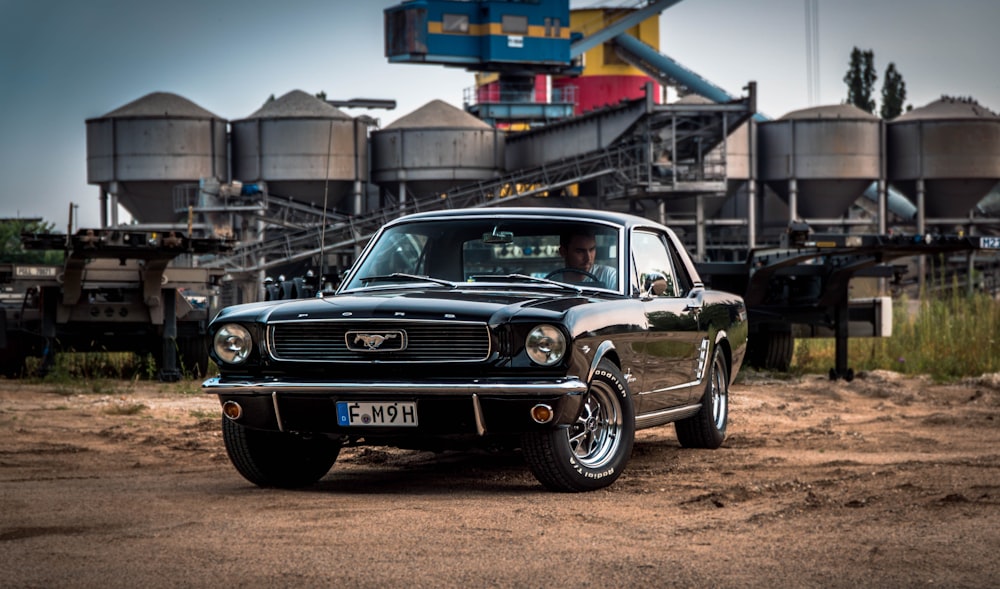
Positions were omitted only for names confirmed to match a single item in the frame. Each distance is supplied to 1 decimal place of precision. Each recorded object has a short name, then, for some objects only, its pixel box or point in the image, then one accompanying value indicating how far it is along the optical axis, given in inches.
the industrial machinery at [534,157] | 2524.6
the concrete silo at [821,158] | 2805.1
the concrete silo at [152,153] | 2753.4
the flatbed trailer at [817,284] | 634.8
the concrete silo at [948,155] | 2822.3
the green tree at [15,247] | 3553.2
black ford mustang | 280.8
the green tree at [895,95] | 3868.1
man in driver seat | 336.5
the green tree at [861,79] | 3858.3
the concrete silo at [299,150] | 2768.2
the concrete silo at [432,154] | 2832.2
